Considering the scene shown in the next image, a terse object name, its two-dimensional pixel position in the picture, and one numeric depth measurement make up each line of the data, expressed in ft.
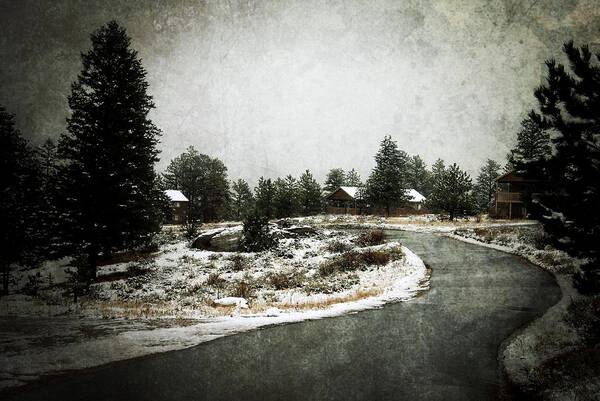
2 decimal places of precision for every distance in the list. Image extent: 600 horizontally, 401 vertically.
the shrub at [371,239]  80.40
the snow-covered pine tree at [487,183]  222.28
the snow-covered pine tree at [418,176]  282.97
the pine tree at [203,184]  217.36
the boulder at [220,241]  84.89
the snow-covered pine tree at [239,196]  217.56
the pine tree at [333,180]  255.91
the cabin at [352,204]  214.48
